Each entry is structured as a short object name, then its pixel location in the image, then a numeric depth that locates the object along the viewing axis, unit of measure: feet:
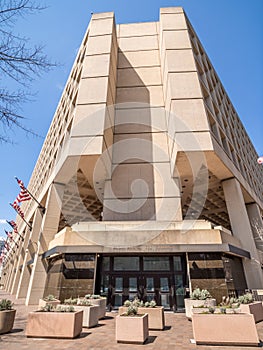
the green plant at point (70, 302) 31.04
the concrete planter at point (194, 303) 32.80
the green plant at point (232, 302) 26.61
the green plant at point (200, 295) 34.35
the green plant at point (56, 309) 24.70
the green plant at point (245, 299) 32.12
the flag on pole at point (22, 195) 69.62
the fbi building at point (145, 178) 46.26
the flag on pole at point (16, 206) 84.04
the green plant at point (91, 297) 36.17
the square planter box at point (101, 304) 34.55
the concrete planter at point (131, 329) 21.99
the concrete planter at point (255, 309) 30.66
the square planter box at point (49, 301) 35.81
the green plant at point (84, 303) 30.68
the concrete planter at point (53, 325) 23.45
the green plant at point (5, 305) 26.66
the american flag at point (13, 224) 103.31
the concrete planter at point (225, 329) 20.97
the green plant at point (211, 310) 22.58
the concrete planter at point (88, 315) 28.71
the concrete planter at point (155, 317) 27.45
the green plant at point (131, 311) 23.73
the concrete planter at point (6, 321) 25.54
